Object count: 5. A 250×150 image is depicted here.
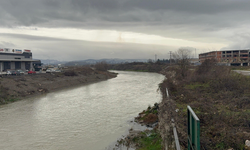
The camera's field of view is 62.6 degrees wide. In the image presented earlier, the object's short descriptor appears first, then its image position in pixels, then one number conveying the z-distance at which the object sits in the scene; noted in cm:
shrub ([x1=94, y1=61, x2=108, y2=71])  9676
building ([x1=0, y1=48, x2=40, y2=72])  6785
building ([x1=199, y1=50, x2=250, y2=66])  8400
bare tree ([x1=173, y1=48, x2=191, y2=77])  4059
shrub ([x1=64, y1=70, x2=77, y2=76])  5903
